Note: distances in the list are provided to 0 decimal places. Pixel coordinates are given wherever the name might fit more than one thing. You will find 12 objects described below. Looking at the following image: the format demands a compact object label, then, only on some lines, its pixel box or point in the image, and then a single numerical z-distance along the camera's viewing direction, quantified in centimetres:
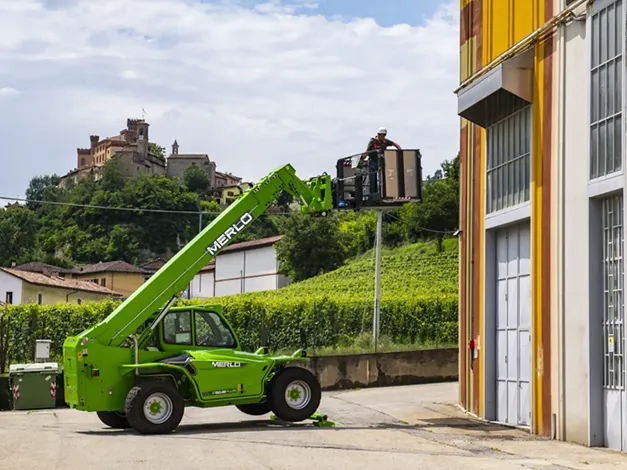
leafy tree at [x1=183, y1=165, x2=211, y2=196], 18200
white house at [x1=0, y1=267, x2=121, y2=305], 8362
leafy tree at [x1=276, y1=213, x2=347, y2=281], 8719
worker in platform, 1859
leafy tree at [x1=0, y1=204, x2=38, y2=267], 13425
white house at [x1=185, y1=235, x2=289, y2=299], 9578
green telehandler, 1758
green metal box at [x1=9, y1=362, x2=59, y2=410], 2305
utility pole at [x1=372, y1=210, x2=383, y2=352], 3428
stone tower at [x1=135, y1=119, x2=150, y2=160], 19074
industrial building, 1503
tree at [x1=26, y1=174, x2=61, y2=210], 15525
